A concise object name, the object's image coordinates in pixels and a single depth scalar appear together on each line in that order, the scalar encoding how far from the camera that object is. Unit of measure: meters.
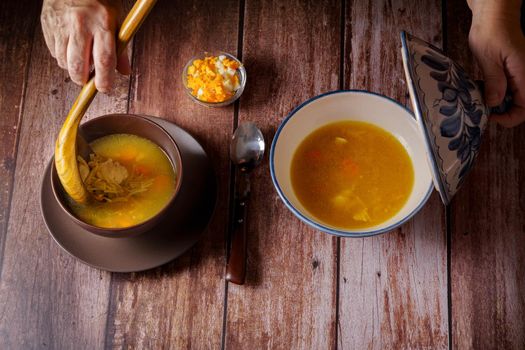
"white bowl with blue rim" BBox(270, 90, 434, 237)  1.15
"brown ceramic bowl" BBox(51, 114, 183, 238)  1.08
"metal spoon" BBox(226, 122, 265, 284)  1.24
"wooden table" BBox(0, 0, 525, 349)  1.23
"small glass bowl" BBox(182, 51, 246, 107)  1.32
